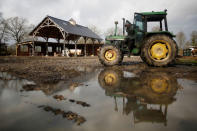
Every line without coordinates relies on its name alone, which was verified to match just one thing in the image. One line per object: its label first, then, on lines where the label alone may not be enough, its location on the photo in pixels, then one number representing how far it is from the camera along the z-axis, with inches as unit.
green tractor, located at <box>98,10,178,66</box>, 239.1
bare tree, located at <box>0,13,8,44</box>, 1803.6
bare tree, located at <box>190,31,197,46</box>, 1840.8
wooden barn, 852.6
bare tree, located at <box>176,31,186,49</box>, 2382.4
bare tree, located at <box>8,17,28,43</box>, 1897.1
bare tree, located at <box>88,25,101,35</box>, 2584.9
